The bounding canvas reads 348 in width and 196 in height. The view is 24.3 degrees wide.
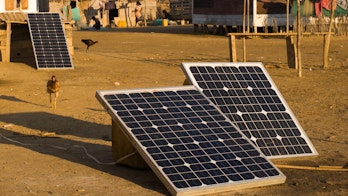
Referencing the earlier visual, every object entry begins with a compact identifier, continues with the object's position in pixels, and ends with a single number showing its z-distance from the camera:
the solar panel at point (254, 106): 10.67
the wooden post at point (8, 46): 23.48
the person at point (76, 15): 51.98
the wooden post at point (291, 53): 21.80
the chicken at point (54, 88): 15.30
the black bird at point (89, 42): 27.47
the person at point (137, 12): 57.98
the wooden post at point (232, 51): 20.08
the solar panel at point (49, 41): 22.59
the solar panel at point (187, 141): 8.89
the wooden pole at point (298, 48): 20.79
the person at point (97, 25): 50.22
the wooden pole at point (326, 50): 22.78
